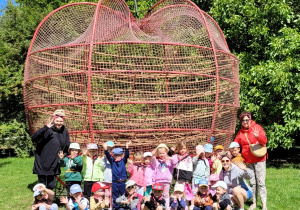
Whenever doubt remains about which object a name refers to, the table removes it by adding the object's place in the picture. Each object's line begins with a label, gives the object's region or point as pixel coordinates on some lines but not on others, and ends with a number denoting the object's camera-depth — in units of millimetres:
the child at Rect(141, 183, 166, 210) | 5496
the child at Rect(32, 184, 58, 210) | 5312
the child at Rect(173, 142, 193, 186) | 6598
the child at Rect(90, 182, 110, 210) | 5730
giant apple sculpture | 6898
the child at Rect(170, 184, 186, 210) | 5688
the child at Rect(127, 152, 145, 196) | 6473
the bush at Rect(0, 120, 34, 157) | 16212
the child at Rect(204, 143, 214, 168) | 6598
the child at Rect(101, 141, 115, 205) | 6454
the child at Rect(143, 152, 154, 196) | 6454
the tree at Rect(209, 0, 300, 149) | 10828
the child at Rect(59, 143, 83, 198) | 6383
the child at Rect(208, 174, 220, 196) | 6066
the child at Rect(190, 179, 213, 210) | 5754
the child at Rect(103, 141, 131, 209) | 6324
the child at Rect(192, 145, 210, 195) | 6551
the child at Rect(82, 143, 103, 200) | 6559
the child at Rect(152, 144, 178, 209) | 6461
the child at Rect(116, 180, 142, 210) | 5539
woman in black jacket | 5785
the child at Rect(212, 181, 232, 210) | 5545
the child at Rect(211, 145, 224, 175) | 6711
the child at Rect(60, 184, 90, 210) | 5512
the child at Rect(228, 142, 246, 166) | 6647
